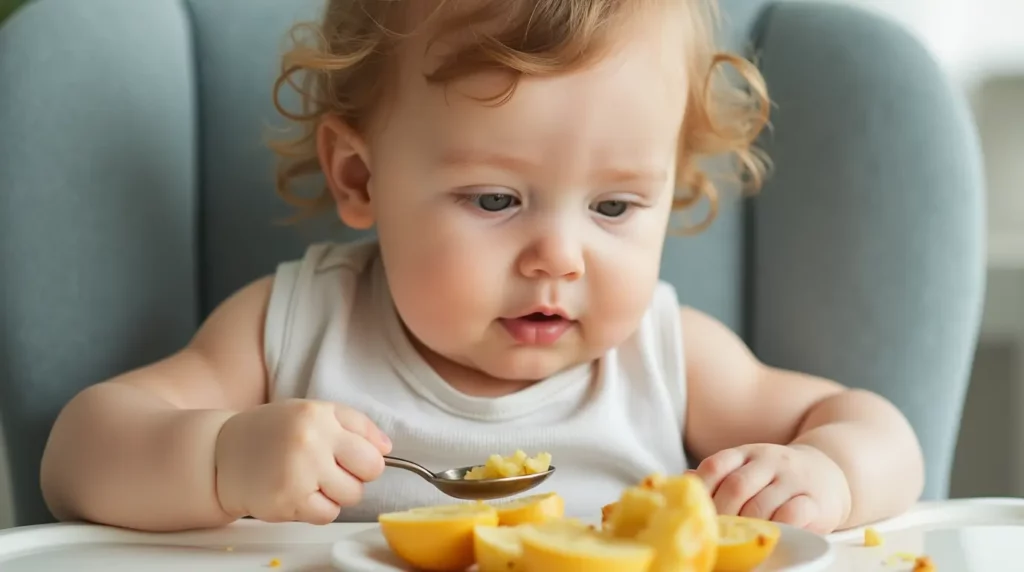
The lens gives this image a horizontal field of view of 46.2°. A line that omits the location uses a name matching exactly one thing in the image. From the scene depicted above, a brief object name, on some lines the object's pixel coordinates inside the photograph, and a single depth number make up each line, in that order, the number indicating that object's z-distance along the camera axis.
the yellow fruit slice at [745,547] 0.60
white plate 0.60
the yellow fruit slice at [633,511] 0.55
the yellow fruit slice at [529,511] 0.64
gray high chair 0.97
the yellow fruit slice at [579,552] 0.53
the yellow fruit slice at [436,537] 0.60
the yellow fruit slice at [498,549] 0.57
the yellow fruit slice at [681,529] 0.54
